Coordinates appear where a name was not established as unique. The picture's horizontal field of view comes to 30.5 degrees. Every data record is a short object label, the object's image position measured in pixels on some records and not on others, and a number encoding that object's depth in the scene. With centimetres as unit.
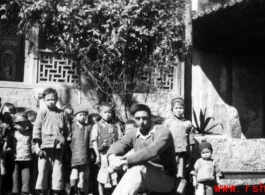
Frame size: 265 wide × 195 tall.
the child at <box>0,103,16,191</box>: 777
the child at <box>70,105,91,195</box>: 801
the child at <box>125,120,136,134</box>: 858
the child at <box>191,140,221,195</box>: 802
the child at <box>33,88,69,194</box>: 778
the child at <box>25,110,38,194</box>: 823
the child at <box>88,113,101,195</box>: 855
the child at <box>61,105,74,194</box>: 830
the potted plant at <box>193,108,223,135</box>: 1025
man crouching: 540
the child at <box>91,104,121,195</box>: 796
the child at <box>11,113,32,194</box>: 780
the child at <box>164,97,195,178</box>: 818
